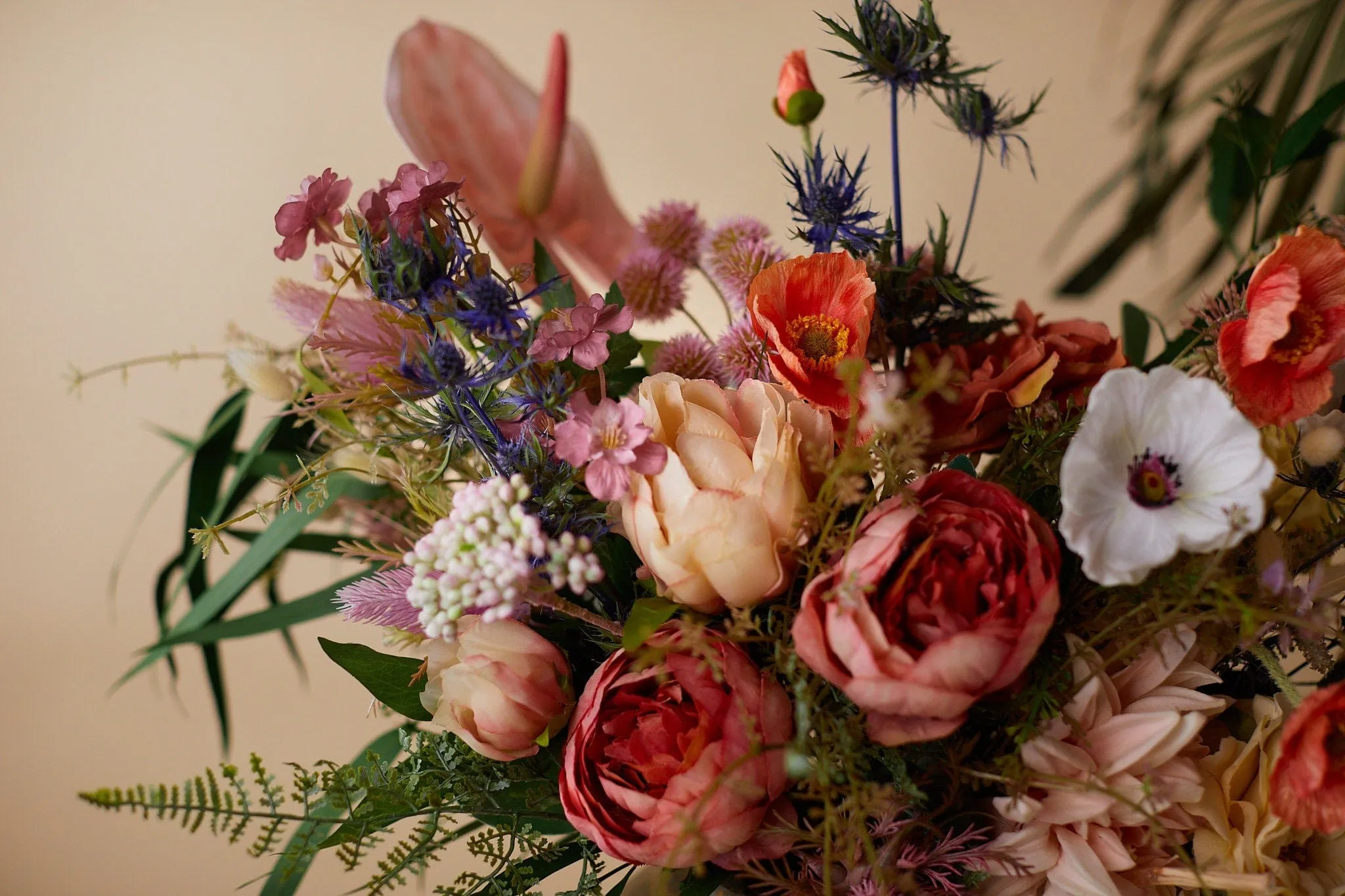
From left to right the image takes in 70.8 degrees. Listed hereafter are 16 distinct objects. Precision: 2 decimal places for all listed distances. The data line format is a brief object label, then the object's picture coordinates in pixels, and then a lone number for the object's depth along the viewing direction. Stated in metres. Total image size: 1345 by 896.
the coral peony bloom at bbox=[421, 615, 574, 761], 0.34
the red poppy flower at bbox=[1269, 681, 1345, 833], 0.29
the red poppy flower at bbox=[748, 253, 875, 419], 0.37
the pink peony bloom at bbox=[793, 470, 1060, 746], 0.28
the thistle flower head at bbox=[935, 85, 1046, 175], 0.48
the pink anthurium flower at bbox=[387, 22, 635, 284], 0.57
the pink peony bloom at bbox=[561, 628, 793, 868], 0.32
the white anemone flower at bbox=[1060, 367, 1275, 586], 0.29
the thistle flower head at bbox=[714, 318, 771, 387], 0.44
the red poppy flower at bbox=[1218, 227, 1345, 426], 0.33
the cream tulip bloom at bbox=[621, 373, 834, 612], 0.32
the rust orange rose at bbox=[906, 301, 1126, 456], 0.41
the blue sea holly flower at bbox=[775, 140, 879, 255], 0.43
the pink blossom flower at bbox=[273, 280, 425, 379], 0.36
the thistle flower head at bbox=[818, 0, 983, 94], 0.43
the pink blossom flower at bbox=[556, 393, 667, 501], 0.32
